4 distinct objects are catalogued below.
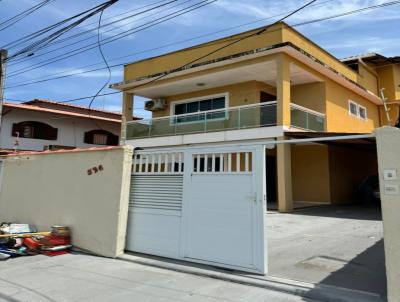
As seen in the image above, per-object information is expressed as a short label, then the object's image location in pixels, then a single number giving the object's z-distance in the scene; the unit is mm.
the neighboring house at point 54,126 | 23781
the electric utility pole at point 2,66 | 13125
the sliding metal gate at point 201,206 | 5309
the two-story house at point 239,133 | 5582
